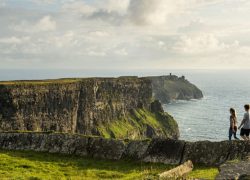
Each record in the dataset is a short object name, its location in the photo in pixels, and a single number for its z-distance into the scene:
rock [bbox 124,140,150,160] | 23.15
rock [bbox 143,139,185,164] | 22.59
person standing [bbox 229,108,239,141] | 26.75
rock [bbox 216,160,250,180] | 12.33
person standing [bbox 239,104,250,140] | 25.06
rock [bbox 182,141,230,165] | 21.77
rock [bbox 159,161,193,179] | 14.27
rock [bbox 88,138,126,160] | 23.72
